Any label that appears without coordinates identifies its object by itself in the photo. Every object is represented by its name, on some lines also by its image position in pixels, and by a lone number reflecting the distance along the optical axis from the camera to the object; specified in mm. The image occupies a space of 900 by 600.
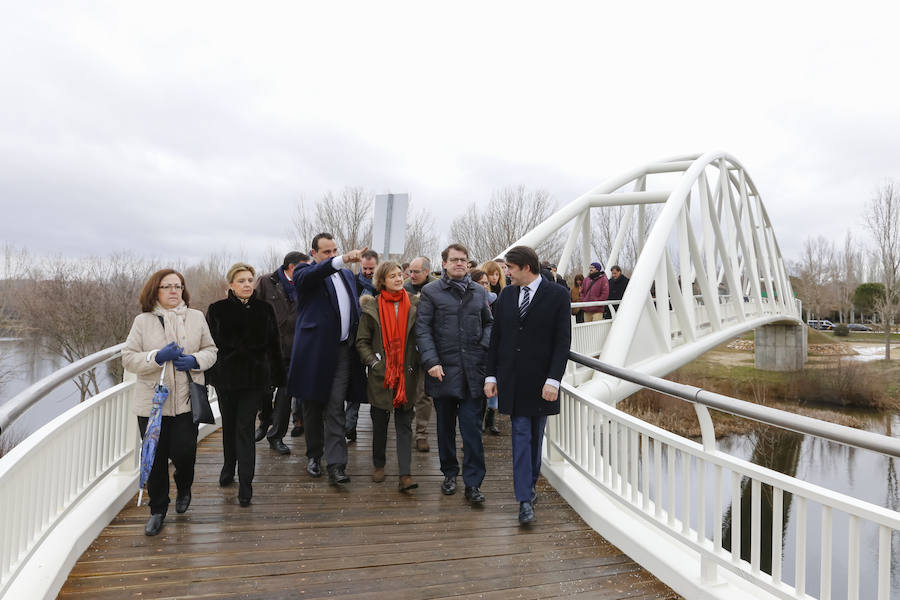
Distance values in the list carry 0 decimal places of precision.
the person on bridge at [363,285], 5594
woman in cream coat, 3369
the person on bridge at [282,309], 5301
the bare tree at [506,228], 32969
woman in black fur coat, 3777
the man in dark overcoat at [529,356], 3617
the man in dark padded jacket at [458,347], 4004
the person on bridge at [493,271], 5805
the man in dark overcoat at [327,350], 4137
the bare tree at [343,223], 29344
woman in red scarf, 4168
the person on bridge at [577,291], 12508
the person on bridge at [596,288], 11602
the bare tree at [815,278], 55594
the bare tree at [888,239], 34688
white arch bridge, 2273
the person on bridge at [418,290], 5406
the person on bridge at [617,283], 12242
